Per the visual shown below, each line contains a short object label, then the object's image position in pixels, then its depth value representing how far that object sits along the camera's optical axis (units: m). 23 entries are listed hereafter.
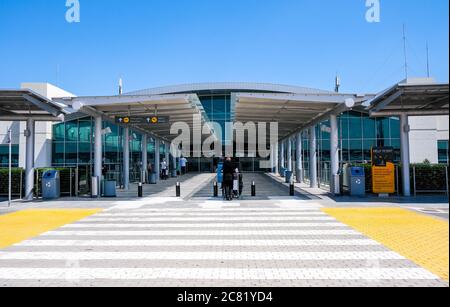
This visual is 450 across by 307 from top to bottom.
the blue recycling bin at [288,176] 27.01
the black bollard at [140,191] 17.58
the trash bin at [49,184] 17.06
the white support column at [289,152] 32.25
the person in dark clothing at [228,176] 15.98
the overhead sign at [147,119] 18.12
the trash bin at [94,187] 17.50
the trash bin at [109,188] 17.91
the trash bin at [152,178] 28.72
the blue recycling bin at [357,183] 16.92
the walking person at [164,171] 33.81
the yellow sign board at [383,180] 16.83
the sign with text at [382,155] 16.61
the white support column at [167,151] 39.50
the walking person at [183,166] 40.87
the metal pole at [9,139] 14.57
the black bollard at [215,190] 17.52
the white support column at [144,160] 29.05
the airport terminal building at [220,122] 16.56
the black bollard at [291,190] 17.82
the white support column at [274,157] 43.43
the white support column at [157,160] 32.59
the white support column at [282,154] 39.62
